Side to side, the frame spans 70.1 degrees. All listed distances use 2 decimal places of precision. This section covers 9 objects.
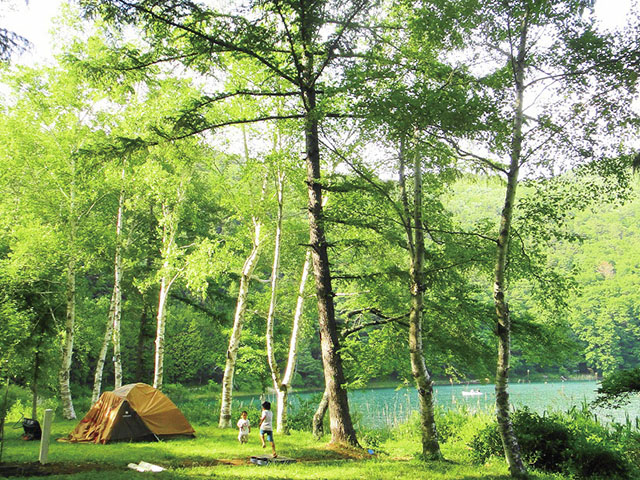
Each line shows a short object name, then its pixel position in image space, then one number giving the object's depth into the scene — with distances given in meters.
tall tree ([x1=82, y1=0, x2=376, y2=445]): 7.78
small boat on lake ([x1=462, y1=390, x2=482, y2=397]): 35.15
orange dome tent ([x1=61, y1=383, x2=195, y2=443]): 12.05
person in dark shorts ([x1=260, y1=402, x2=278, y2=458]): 10.38
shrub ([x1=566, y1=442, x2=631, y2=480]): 8.02
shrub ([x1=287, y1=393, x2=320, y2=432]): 16.48
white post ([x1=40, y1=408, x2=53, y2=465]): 7.62
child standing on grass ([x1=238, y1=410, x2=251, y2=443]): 11.76
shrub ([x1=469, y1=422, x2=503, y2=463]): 9.49
